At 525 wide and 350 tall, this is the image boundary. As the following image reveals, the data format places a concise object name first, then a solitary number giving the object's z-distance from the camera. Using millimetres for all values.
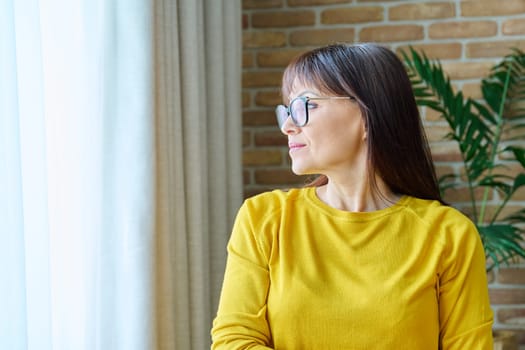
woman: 3162
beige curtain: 3857
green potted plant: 4360
